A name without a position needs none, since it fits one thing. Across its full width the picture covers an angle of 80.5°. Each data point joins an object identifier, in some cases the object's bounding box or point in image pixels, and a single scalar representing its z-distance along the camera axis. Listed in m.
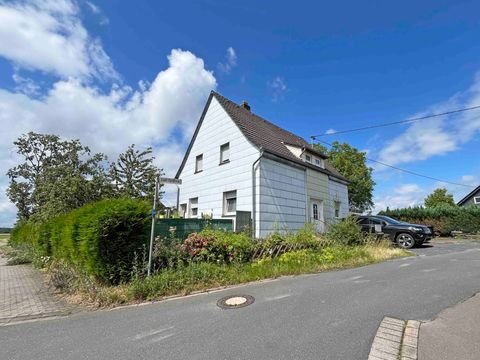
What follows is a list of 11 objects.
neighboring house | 38.47
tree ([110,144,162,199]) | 16.06
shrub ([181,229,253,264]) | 8.45
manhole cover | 5.55
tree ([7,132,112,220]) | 15.09
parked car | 14.55
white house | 13.02
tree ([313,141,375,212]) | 35.62
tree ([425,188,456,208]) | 51.03
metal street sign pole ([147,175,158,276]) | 6.96
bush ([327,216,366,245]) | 12.16
